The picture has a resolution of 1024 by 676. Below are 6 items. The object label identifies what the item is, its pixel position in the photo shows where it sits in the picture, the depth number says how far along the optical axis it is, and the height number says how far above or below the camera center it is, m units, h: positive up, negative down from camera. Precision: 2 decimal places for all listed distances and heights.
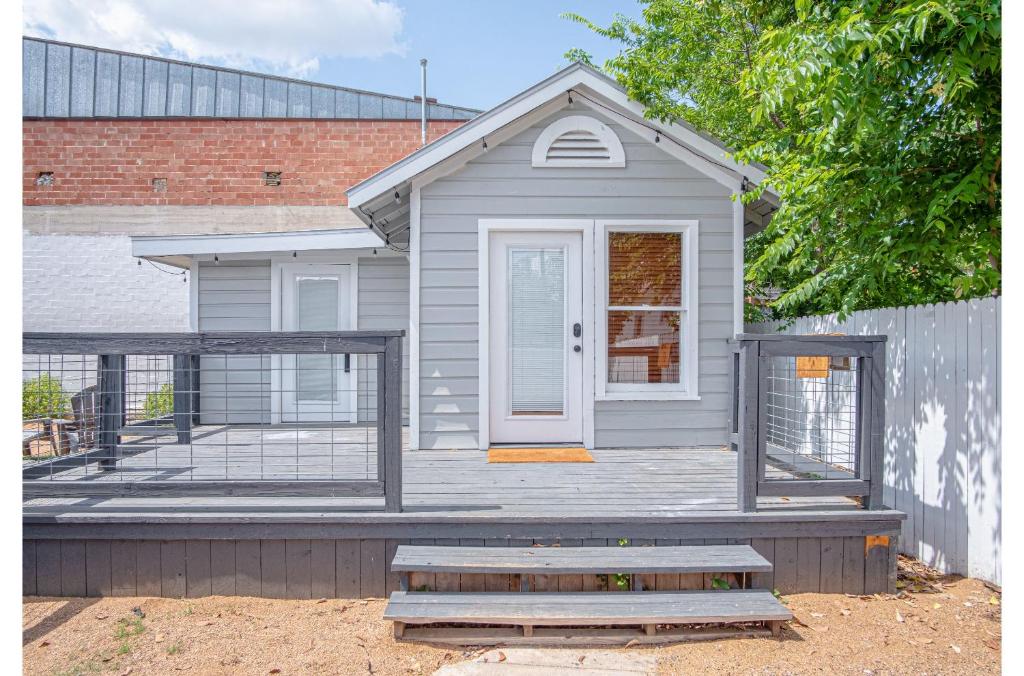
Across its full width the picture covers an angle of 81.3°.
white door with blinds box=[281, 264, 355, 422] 6.55 +0.22
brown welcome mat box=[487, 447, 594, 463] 4.56 -0.91
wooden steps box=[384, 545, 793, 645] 2.77 -1.28
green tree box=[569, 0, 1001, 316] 3.10 +1.26
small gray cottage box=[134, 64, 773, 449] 4.87 +0.48
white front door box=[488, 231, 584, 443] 4.95 -0.03
